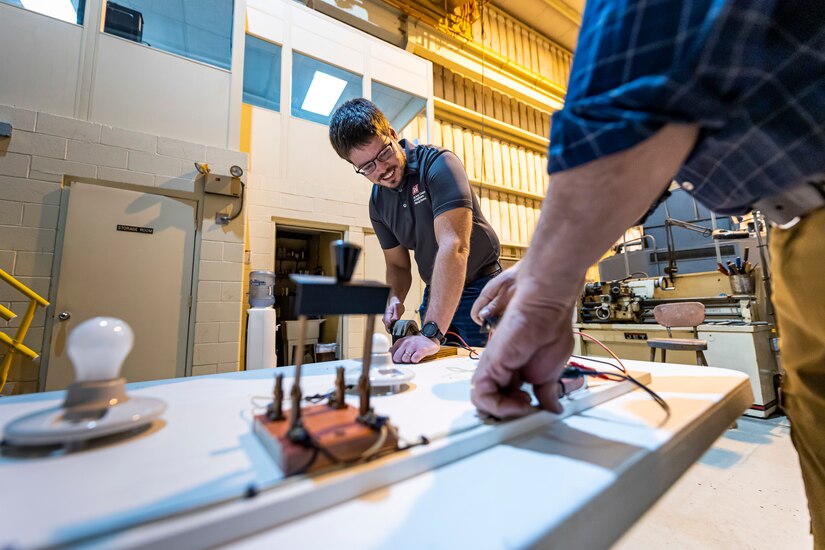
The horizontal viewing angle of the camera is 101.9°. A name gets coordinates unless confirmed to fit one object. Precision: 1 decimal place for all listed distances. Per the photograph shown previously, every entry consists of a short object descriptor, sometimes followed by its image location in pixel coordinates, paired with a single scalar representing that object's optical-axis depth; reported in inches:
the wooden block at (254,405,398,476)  11.6
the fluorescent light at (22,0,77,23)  79.1
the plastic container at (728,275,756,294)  102.2
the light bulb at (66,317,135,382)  14.5
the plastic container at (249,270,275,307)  62.5
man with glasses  44.3
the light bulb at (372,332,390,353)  25.7
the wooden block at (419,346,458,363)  38.9
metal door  77.4
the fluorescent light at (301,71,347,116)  126.0
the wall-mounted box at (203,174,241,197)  93.7
